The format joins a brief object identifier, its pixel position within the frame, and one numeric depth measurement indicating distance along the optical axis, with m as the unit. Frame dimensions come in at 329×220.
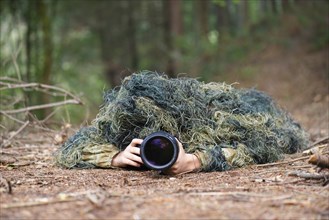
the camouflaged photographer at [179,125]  3.59
